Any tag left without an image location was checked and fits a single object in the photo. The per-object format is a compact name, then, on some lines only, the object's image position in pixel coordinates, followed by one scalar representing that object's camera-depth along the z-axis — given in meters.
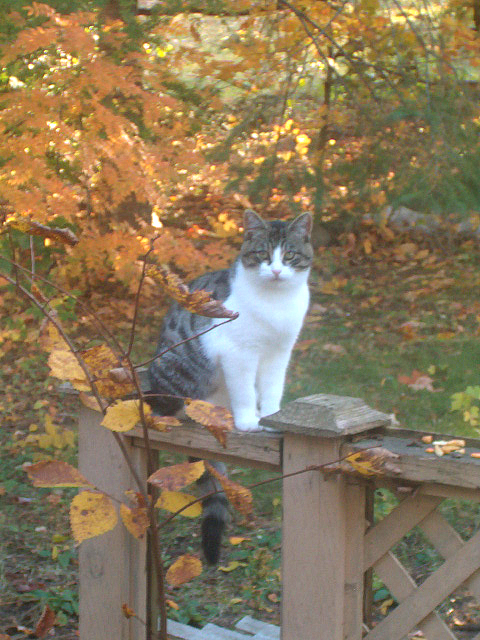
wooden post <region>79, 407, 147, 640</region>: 2.56
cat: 2.64
